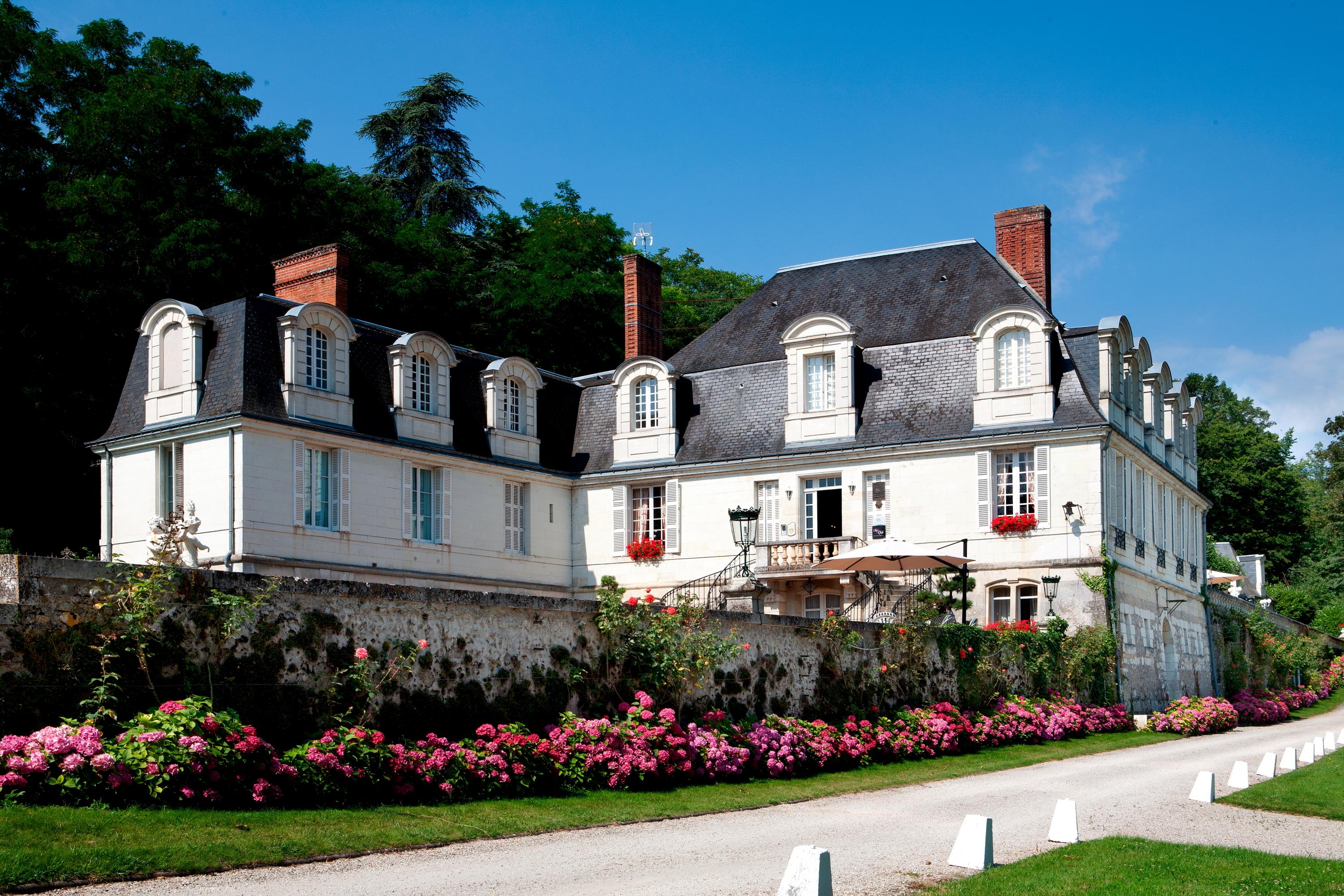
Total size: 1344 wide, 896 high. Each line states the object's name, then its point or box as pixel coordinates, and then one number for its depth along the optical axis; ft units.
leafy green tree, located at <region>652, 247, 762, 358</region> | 140.56
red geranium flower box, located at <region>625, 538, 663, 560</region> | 89.61
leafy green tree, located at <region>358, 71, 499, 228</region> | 140.77
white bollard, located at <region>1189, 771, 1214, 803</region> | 45.34
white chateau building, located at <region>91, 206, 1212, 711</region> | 72.64
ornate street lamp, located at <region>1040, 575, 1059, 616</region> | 78.89
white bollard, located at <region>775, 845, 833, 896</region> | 21.70
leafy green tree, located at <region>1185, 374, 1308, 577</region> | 186.60
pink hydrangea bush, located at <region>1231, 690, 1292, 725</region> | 94.27
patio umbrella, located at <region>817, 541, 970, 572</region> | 72.08
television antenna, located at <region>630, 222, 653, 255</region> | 150.10
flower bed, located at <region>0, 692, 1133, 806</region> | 30.37
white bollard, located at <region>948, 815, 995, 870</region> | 30.40
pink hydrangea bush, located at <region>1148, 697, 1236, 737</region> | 79.36
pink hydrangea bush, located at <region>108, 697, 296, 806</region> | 30.89
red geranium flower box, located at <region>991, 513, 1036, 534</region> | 80.33
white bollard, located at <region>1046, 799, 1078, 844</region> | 35.01
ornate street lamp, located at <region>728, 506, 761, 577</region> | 84.79
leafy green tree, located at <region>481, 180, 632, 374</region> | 115.03
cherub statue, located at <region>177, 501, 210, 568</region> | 65.98
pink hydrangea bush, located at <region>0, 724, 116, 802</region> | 29.32
